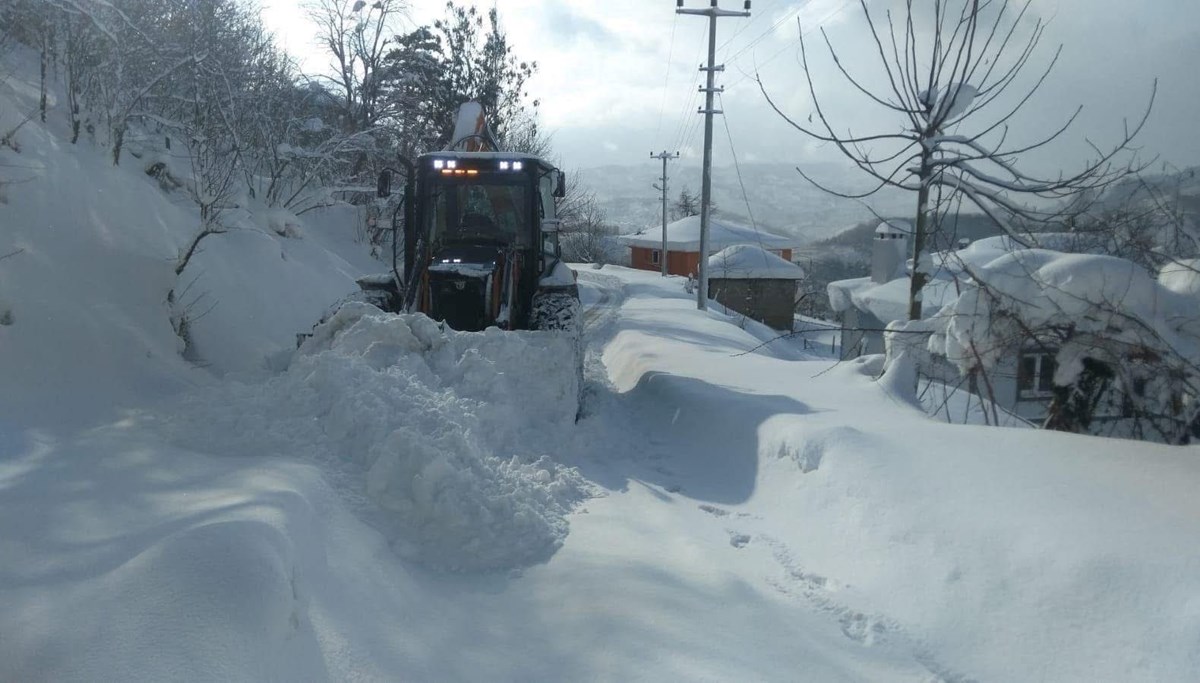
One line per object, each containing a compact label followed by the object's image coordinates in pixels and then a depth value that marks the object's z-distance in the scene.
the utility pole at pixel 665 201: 50.47
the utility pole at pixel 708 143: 24.20
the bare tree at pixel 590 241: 67.75
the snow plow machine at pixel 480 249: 8.48
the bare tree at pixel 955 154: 6.60
